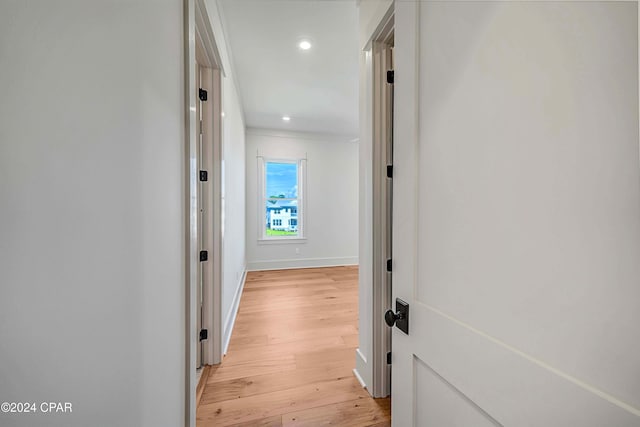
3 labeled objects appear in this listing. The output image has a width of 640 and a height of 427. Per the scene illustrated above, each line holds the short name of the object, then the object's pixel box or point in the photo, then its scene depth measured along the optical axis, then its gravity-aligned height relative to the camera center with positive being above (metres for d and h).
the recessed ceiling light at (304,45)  2.27 +1.55
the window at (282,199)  5.00 +0.24
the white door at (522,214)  0.38 -0.01
